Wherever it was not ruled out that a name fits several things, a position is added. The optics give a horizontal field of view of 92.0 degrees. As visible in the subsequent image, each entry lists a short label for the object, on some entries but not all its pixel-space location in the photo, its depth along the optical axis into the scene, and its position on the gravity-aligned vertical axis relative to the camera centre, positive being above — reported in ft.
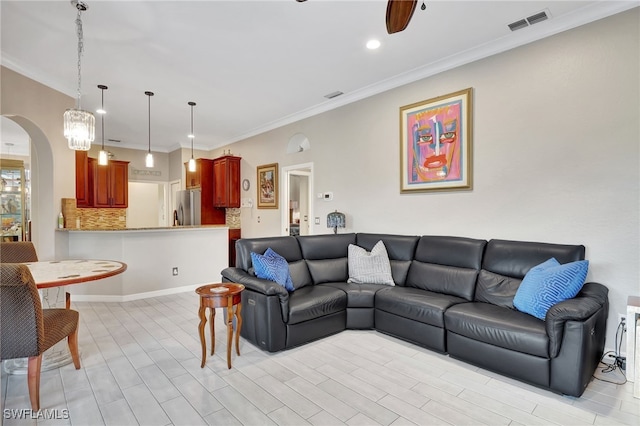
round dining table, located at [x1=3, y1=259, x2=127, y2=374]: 7.40 -1.59
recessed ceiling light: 10.36 +5.72
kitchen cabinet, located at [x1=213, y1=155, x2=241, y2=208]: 22.95 +2.42
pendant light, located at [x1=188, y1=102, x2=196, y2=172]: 16.19 +2.79
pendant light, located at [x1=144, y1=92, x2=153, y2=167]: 15.19 +2.66
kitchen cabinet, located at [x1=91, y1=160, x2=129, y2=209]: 21.75 +2.07
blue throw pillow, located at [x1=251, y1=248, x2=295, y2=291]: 10.15 -1.85
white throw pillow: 11.93 -2.14
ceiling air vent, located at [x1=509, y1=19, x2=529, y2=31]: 9.38 +5.74
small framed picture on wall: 20.02 +1.76
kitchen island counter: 14.58 -2.16
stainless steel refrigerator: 24.09 +0.45
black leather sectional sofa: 7.07 -2.76
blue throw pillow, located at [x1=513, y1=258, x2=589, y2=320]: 7.62 -1.90
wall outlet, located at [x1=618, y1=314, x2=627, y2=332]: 8.35 -2.97
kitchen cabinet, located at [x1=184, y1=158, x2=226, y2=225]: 24.12 +1.94
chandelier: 9.48 +2.68
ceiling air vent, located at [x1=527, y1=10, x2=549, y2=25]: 8.98 +5.73
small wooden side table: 8.28 -2.44
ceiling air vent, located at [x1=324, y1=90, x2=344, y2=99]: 14.97 +5.79
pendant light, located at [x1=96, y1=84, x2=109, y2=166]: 13.92 +2.69
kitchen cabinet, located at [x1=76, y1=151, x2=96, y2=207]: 18.26 +2.20
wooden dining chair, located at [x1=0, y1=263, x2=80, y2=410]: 6.08 -2.26
